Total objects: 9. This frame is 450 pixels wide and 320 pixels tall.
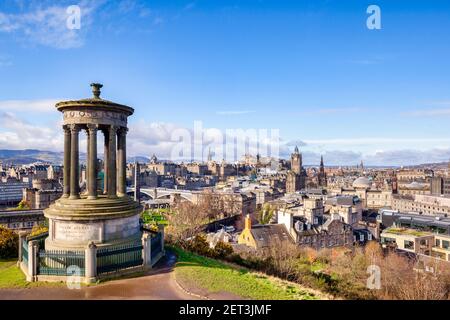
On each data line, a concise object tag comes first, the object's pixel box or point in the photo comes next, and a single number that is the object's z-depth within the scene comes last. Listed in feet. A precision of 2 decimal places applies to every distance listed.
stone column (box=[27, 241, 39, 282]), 48.57
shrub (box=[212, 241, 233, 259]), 73.97
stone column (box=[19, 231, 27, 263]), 57.36
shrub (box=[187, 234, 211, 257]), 75.51
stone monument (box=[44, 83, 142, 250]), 53.47
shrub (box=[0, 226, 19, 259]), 65.26
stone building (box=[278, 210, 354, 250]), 166.20
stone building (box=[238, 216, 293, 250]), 152.97
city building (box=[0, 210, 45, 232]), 161.75
